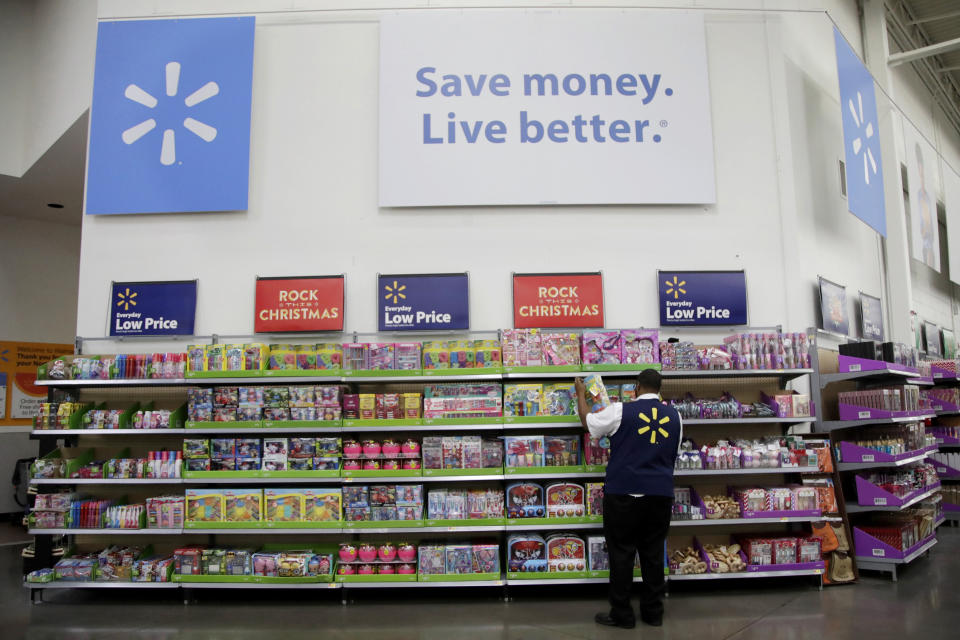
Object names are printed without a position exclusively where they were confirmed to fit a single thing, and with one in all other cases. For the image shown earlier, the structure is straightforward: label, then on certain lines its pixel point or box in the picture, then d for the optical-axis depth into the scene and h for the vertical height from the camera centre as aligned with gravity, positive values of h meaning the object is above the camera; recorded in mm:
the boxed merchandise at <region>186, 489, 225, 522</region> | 4797 -921
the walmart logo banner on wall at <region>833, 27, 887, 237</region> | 5910 +2523
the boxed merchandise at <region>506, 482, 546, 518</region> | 4715 -895
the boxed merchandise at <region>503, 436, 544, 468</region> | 4746 -506
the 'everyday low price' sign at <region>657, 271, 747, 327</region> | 5453 +796
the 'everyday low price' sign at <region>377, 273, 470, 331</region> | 5367 +777
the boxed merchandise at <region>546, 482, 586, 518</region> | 4715 -894
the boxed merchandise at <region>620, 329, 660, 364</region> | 4934 +331
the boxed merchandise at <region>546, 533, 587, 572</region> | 4641 -1292
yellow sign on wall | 9086 +193
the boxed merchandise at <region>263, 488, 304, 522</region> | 4777 -918
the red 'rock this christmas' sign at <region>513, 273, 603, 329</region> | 5402 +786
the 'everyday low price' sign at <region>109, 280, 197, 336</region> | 5484 +764
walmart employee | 4062 -742
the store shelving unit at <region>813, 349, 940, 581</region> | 5172 -659
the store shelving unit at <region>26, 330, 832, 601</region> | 4688 -661
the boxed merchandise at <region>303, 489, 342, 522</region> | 4758 -924
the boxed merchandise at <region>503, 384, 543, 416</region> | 4828 -118
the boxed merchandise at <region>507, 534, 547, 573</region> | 4633 -1296
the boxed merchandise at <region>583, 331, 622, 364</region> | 4934 +318
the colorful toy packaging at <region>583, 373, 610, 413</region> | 4355 -48
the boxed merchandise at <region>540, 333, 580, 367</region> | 4949 +313
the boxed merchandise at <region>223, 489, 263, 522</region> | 4789 -924
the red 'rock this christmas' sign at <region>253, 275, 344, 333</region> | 5418 +766
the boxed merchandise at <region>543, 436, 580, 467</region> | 4797 -512
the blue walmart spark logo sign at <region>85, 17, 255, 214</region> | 5625 +2597
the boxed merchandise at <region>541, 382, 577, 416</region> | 4824 -114
